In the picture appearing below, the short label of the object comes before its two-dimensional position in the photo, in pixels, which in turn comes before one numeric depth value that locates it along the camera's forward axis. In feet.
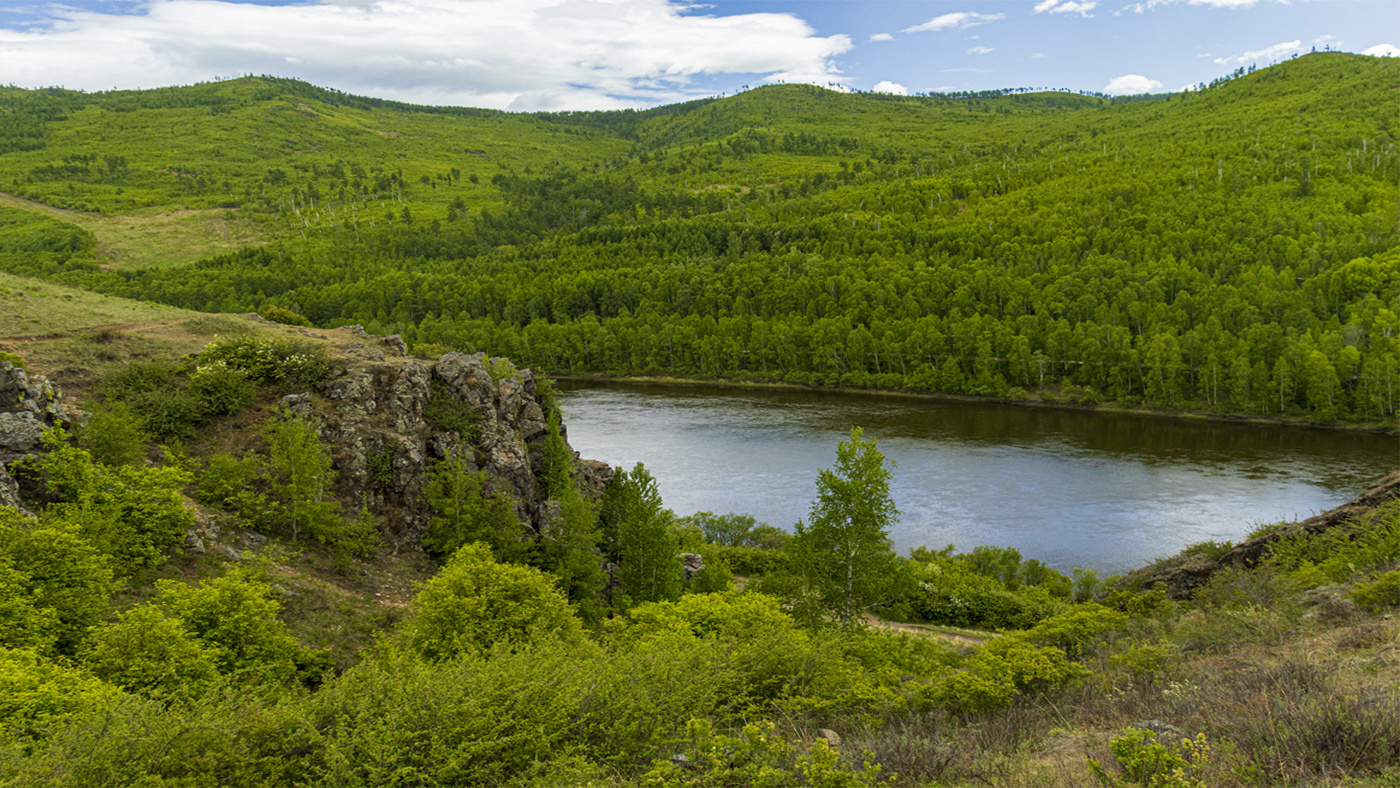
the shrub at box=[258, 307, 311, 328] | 156.69
